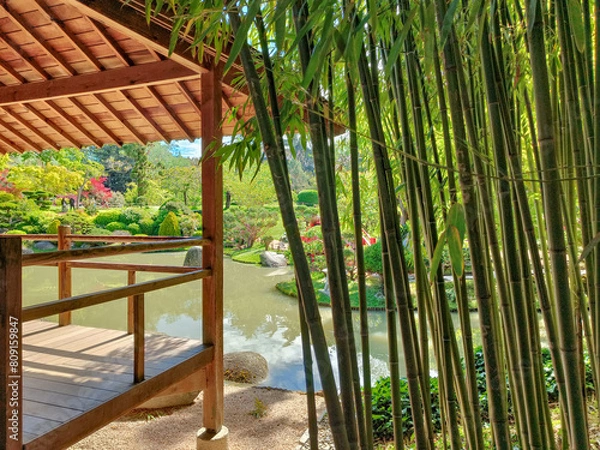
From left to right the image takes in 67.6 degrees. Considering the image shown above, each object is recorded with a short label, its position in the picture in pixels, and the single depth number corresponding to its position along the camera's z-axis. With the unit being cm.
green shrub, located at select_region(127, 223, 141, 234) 1334
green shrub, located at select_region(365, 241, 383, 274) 818
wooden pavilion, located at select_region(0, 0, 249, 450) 157
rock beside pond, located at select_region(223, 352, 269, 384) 468
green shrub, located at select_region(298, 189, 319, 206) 1644
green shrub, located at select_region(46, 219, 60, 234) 1165
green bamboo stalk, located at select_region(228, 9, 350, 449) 74
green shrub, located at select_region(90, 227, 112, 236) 1265
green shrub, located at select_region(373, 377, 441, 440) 307
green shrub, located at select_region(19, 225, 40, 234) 1173
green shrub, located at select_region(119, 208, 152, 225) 1377
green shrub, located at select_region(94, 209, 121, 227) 1349
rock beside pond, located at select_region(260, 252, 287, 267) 1112
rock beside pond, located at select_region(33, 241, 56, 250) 1207
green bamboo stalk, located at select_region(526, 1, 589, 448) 58
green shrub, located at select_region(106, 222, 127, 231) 1317
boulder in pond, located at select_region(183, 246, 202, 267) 1003
